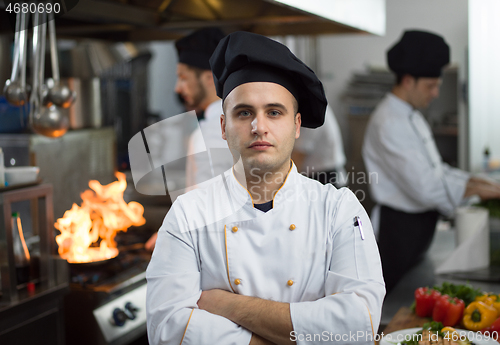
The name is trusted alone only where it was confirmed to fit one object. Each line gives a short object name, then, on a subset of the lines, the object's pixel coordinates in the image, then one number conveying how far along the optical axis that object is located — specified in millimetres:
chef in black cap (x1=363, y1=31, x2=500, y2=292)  2004
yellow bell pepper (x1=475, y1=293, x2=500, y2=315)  1259
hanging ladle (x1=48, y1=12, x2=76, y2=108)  1525
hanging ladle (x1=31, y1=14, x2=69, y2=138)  1487
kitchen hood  1762
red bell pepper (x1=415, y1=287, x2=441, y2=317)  1298
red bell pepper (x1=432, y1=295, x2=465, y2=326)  1247
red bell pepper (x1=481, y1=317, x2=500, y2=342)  1171
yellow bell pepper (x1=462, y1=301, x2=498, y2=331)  1216
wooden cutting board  1265
